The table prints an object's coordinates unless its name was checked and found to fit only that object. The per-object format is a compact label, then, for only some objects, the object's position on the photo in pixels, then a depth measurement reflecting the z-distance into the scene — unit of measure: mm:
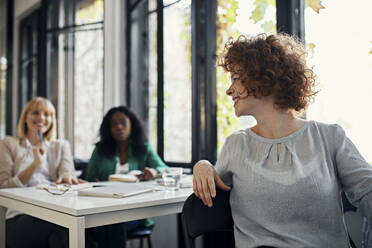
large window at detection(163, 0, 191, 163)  2867
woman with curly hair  1260
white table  1312
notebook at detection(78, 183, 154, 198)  1567
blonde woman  2012
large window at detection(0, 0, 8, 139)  5430
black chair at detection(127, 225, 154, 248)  2320
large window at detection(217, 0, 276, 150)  2185
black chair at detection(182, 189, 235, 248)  1346
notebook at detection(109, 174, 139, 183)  2105
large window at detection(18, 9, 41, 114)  4969
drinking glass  1790
